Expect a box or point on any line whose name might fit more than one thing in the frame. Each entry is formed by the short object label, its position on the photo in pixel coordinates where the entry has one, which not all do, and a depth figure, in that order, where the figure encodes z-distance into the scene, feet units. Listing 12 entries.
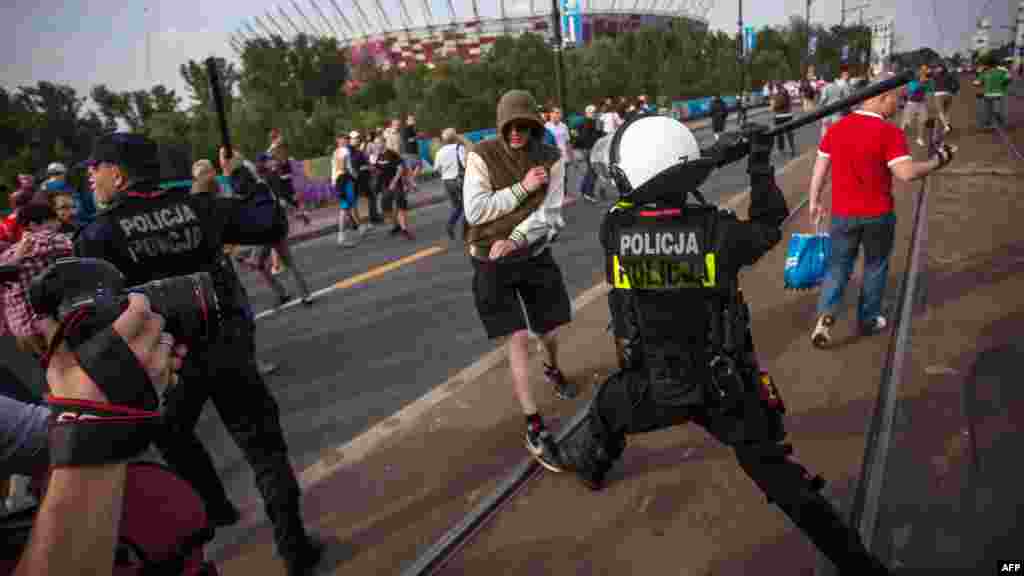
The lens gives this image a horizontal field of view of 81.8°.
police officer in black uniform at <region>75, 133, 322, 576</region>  7.75
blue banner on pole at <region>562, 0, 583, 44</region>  69.36
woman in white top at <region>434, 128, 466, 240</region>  33.49
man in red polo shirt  12.86
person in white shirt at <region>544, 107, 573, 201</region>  42.37
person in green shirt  47.21
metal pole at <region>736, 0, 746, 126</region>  98.76
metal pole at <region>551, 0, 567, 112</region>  58.47
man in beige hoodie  10.37
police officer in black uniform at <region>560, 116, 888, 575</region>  6.73
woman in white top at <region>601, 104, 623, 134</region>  54.80
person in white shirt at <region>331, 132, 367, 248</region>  35.76
